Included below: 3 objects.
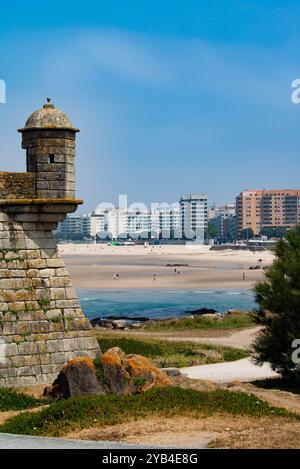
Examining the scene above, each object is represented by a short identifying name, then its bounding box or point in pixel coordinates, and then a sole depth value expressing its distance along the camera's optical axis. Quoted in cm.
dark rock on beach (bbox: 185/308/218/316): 6202
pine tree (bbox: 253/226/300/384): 2411
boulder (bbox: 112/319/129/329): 5167
